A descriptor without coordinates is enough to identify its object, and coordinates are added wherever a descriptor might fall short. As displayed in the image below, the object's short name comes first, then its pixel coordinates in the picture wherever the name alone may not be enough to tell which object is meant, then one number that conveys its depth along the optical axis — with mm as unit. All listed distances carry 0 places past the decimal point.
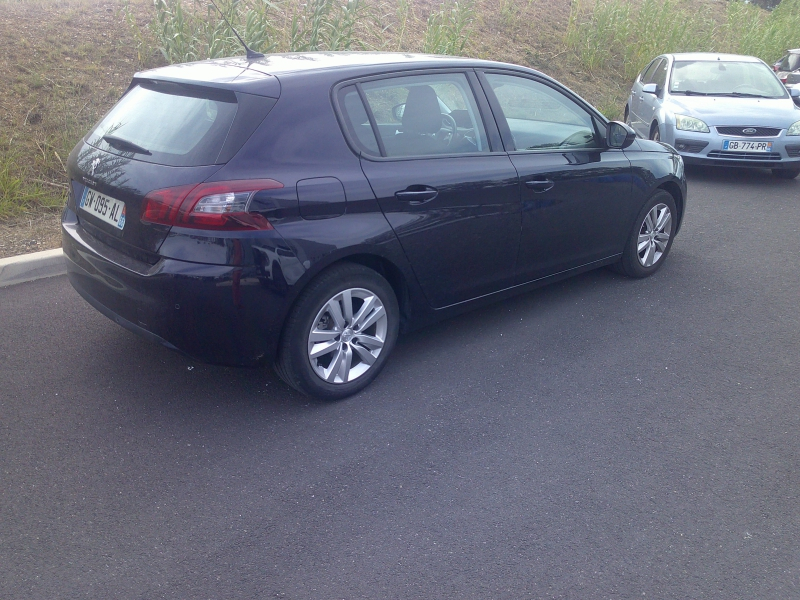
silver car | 9578
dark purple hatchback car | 3594
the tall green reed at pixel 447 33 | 11453
